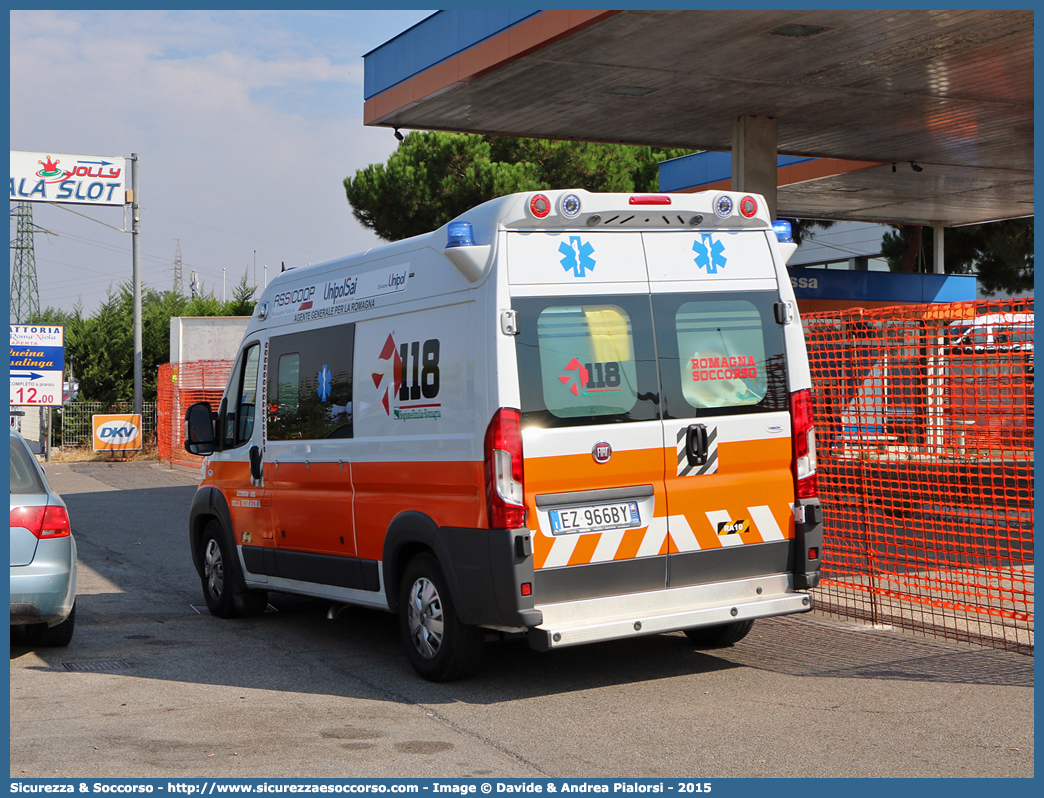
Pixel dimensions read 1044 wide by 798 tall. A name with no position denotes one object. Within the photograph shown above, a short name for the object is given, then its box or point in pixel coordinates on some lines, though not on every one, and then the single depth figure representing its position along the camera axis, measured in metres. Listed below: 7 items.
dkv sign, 31.17
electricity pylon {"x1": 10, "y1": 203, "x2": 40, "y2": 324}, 62.20
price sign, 24.72
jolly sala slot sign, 38.03
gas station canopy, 11.02
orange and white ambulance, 6.18
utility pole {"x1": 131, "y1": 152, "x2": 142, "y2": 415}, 32.75
